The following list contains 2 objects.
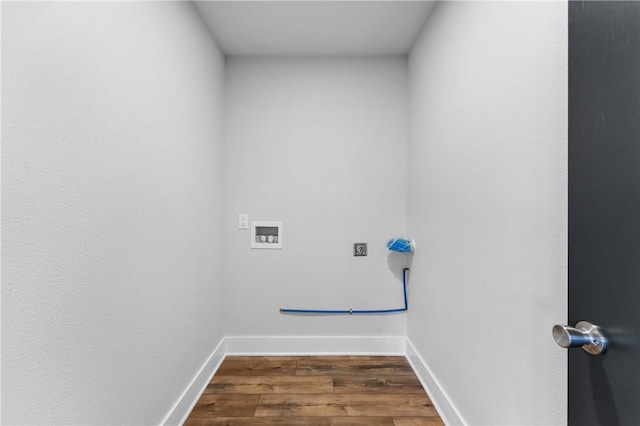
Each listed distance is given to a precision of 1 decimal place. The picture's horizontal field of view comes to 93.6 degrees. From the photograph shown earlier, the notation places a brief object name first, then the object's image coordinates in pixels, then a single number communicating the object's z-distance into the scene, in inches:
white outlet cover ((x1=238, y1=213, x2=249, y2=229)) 98.7
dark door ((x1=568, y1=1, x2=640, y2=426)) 22.3
